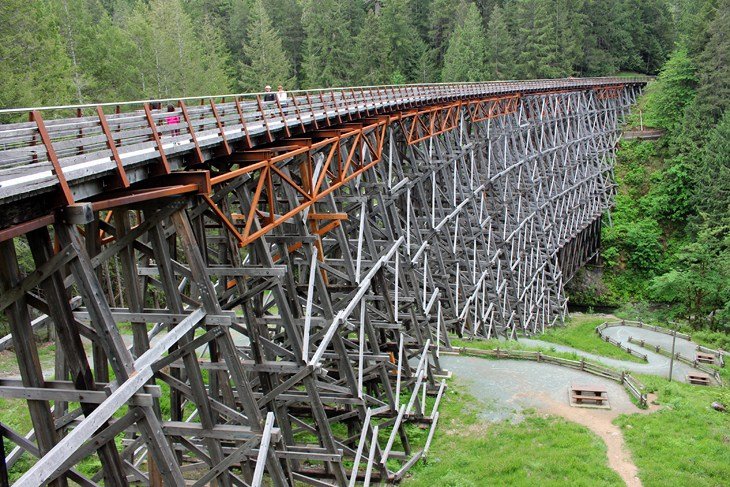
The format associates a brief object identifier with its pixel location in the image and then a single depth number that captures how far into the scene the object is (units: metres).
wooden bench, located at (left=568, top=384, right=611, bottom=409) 17.42
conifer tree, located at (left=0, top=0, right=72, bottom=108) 20.91
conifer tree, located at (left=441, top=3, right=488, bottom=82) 57.22
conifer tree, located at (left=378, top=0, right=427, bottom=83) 60.56
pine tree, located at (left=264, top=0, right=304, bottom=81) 66.69
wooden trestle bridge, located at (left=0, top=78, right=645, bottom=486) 6.00
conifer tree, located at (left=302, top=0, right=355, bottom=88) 59.06
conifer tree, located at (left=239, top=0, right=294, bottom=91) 53.56
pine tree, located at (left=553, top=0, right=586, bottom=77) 59.62
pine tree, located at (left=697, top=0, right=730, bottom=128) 43.59
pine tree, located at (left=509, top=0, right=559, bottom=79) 57.75
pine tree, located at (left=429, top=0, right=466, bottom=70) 67.88
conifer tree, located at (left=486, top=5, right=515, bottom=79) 59.00
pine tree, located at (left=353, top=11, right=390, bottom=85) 59.22
